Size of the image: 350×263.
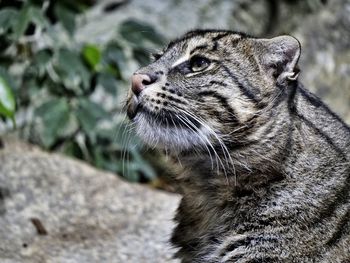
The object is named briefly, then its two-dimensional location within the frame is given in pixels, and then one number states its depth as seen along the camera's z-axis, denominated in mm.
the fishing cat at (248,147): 7941
